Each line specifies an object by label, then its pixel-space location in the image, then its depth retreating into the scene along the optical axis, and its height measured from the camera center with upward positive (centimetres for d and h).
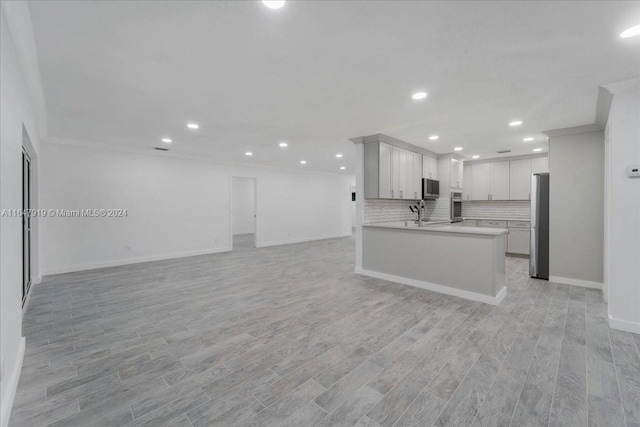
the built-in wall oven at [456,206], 706 +18
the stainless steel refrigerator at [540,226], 484 -22
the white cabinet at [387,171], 500 +80
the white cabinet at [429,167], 630 +109
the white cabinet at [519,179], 683 +87
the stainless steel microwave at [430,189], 621 +57
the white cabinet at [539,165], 656 +118
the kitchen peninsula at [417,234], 379 -32
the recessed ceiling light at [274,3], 169 +131
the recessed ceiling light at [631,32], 195 +133
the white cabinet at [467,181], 770 +91
